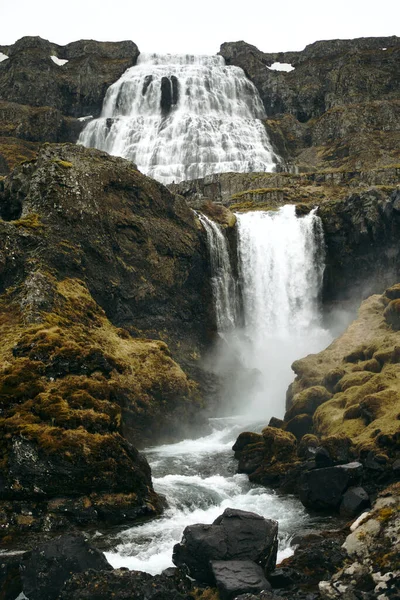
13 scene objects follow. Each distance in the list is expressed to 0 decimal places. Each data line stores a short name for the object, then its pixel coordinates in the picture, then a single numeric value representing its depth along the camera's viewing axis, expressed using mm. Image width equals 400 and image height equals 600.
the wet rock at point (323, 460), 24500
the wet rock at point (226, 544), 16642
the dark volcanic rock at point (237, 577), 15094
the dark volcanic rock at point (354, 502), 21031
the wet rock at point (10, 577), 15297
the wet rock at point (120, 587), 14414
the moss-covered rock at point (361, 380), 26797
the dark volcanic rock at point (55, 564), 15086
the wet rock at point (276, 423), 32688
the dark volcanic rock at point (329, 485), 22203
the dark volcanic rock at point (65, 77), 118188
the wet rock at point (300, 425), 31484
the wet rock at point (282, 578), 16125
